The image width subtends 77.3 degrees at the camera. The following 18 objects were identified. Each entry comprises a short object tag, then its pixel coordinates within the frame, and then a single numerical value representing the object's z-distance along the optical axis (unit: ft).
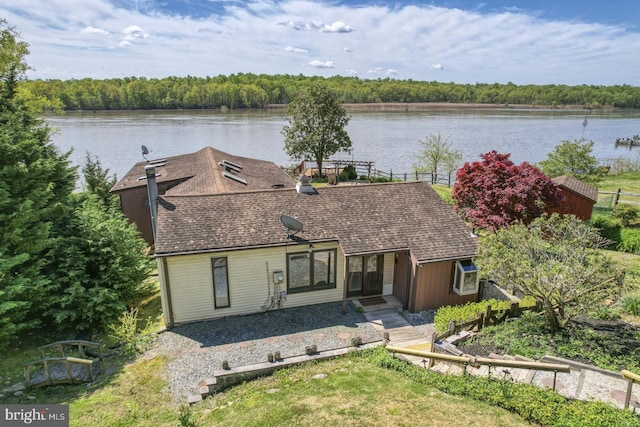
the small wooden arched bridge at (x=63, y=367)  29.96
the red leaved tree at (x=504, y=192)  49.88
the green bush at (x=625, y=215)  61.31
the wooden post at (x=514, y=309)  37.46
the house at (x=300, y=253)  39.14
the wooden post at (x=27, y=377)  29.48
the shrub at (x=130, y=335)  35.91
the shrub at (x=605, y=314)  37.76
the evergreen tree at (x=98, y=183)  71.87
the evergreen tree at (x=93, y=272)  37.52
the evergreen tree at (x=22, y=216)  33.27
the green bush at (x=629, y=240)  57.26
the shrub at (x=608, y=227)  59.29
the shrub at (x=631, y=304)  38.83
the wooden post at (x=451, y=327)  33.12
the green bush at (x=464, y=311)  36.63
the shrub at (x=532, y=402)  21.29
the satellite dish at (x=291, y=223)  39.78
